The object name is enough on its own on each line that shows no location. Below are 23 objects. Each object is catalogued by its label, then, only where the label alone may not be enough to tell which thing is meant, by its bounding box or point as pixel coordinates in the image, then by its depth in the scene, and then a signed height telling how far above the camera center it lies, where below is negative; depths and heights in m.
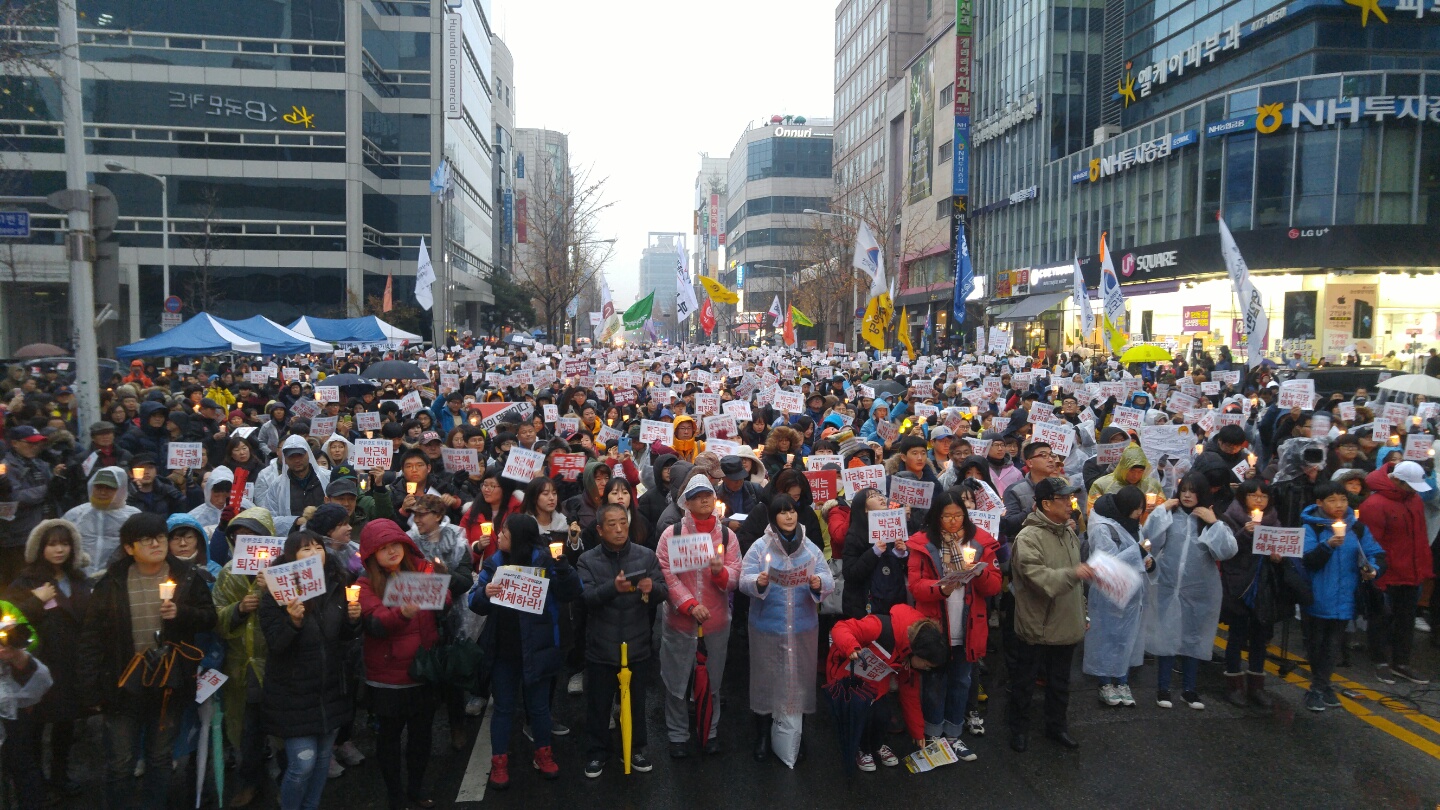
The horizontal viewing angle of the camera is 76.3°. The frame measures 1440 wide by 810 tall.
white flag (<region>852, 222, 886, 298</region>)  21.70 +2.72
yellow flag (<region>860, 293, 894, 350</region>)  19.97 +1.11
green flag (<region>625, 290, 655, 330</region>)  28.27 +1.67
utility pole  10.20 +1.28
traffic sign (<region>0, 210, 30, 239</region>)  10.17 +1.52
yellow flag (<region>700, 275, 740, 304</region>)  29.79 +2.46
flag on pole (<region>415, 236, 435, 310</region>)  27.02 +2.45
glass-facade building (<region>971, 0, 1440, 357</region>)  31.27 +7.86
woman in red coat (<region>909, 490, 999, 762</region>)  5.82 -1.45
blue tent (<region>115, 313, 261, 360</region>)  18.80 +0.41
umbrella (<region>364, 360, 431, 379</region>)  18.69 -0.15
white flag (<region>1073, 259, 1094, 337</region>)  22.23 +1.38
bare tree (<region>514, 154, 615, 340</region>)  37.59 +5.63
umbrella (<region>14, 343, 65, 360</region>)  27.84 +0.27
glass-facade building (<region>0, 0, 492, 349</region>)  43.69 +10.14
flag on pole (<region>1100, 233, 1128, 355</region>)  21.73 +1.60
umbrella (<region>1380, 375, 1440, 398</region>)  12.43 -0.15
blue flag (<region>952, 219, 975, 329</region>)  25.99 +2.72
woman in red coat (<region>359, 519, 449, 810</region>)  4.98 -1.54
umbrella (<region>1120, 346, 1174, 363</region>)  19.13 +0.35
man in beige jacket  5.94 -1.56
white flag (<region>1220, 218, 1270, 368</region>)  15.05 +1.06
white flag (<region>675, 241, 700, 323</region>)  29.95 +2.31
